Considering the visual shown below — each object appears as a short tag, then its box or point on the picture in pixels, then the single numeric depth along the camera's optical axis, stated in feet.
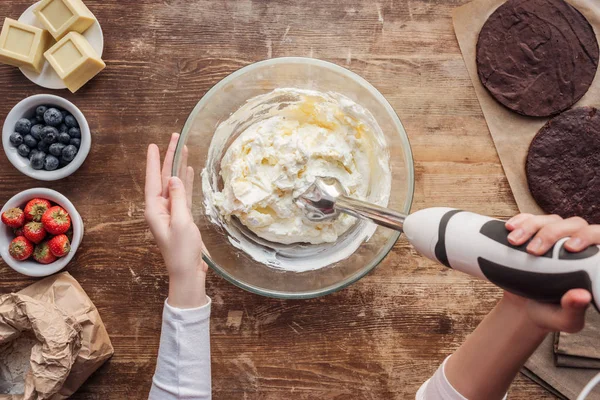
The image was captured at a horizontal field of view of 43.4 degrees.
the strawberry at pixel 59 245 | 2.78
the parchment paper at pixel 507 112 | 2.87
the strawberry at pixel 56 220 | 2.78
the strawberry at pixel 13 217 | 2.79
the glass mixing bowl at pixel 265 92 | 2.58
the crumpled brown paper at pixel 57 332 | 2.63
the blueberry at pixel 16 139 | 2.82
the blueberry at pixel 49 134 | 2.79
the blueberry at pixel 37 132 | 2.81
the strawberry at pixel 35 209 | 2.80
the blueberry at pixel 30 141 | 2.81
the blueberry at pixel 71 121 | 2.84
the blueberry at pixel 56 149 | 2.80
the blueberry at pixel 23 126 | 2.82
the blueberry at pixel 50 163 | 2.80
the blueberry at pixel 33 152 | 2.82
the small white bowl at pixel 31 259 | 2.80
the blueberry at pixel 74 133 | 2.84
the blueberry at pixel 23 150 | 2.81
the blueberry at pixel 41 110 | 2.83
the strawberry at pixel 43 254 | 2.80
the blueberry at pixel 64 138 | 2.81
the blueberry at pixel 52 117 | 2.80
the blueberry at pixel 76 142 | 2.84
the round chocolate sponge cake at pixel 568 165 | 2.85
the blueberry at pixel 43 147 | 2.83
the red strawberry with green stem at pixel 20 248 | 2.77
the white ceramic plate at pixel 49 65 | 2.90
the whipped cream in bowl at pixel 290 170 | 2.61
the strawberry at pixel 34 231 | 2.78
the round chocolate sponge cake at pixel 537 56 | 2.87
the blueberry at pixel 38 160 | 2.80
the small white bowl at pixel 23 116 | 2.82
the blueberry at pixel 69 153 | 2.81
